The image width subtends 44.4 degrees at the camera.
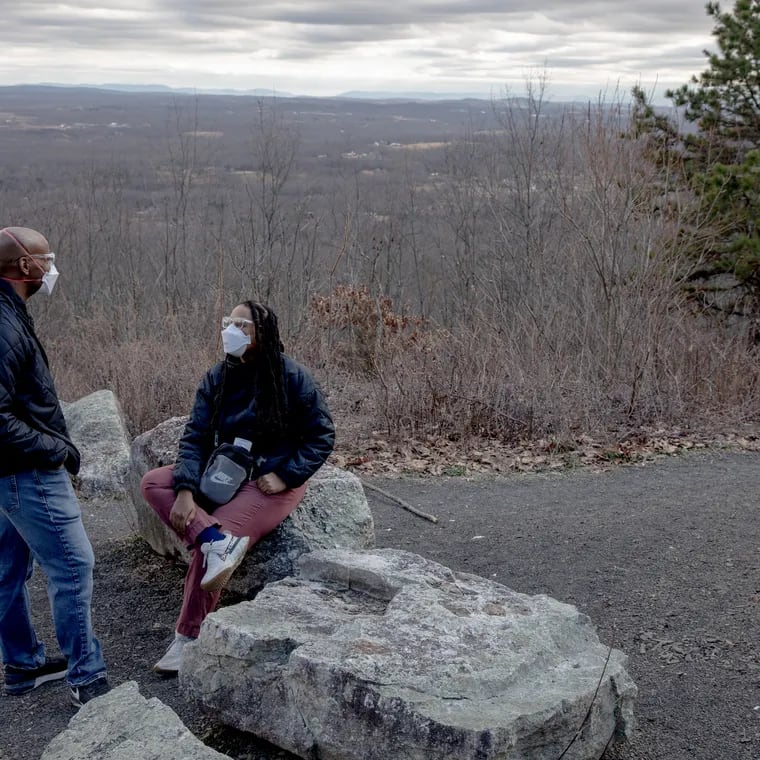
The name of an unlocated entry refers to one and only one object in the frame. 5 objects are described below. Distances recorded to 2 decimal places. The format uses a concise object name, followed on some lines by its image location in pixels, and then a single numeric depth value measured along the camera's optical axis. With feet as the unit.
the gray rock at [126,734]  10.94
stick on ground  23.53
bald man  12.63
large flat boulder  10.64
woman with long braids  15.23
